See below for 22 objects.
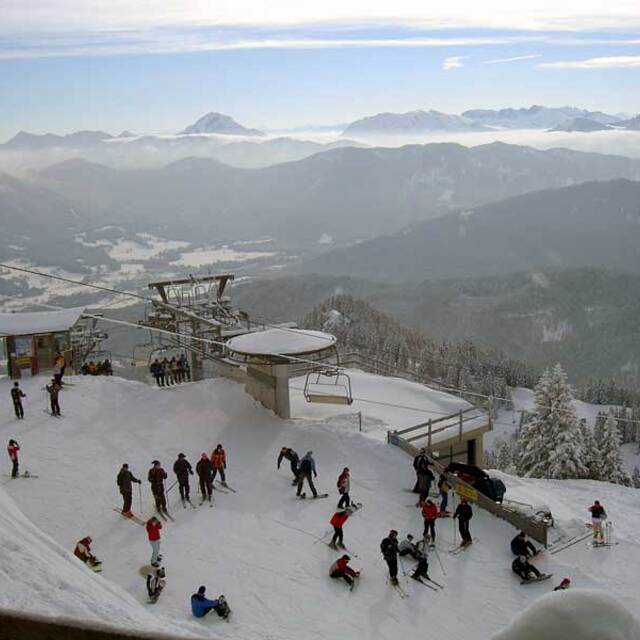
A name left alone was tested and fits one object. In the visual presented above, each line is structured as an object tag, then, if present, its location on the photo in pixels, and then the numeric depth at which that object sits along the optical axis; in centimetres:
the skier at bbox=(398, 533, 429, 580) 1457
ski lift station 2359
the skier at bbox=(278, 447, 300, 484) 1886
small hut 2691
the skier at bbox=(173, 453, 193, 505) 1697
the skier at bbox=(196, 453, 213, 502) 1742
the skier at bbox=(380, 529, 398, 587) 1406
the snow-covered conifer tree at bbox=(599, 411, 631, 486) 5412
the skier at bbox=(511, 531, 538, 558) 1584
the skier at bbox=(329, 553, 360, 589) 1402
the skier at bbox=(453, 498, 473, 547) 1622
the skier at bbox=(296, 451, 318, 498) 1803
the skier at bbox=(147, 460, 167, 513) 1620
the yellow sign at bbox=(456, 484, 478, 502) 1842
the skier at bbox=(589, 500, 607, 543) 2066
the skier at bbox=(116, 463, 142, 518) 1602
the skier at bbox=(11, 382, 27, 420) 2178
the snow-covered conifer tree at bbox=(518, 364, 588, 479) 4844
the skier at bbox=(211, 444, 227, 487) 1834
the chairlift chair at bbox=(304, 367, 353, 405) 2477
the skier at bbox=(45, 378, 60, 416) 2230
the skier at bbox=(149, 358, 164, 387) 2788
